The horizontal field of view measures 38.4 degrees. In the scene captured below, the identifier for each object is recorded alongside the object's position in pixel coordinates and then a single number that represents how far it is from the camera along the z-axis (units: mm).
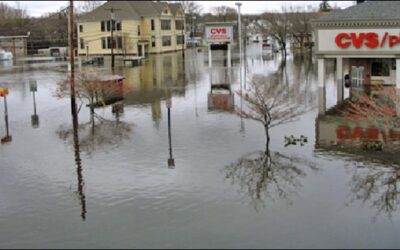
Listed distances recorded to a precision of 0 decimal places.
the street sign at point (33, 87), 31312
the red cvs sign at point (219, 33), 50000
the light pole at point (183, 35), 84469
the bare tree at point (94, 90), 31145
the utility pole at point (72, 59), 29144
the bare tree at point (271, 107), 22891
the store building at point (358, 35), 30172
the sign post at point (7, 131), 24267
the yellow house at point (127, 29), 76062
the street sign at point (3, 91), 28245
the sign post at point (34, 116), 27984
